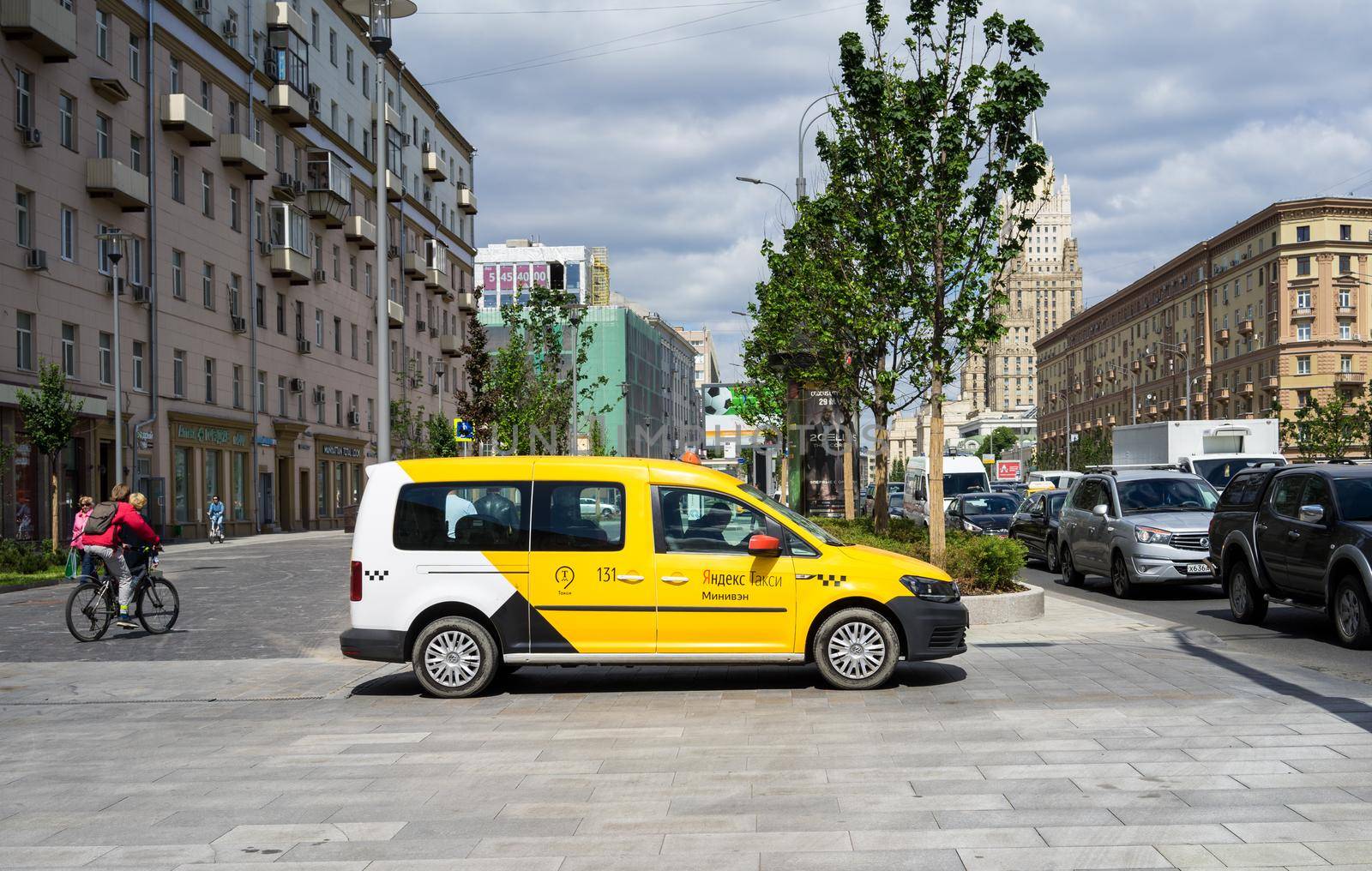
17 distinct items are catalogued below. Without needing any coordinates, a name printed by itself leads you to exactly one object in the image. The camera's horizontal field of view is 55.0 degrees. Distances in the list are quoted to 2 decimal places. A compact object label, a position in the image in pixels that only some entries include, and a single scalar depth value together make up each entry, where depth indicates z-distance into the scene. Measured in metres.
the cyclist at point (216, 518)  40.72
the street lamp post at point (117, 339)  33.50
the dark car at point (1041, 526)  24.02
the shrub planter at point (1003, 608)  14.70
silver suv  18.19
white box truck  29.19
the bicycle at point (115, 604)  14.88
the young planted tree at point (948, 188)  17.19
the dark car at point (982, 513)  31.20
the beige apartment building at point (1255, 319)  85.44
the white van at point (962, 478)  42.81
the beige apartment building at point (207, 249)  33.88
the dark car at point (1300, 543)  12.45
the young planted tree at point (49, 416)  29.08
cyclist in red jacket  14.90
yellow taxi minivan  10.14
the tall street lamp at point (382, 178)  17.42
